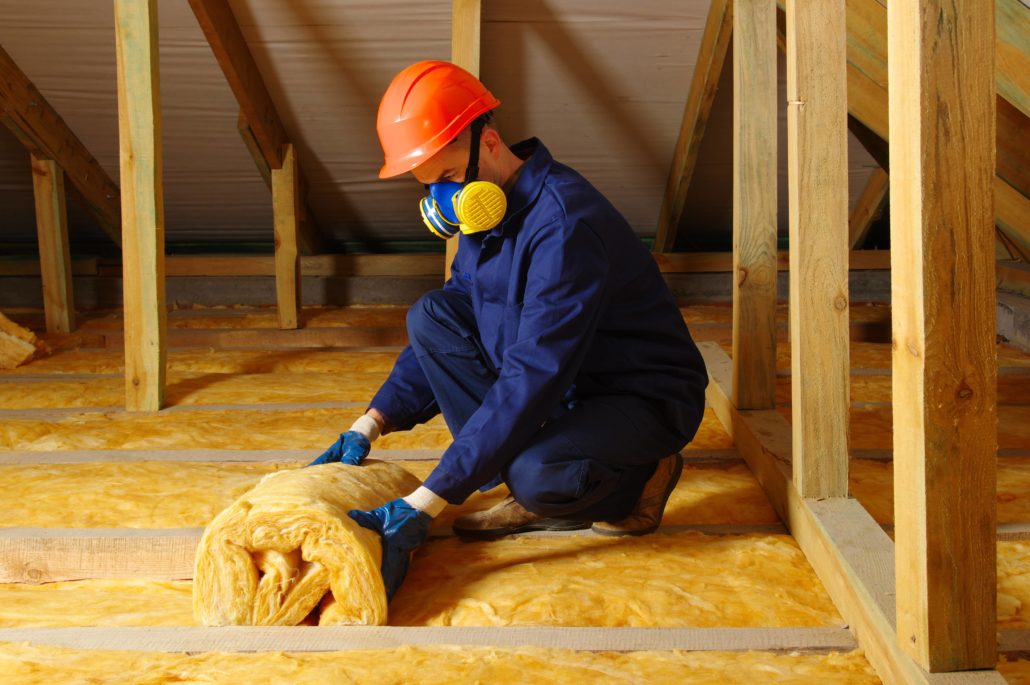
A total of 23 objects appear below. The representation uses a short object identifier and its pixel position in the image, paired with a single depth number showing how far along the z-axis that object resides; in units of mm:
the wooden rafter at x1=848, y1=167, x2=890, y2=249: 5211
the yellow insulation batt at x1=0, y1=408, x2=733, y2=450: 3021
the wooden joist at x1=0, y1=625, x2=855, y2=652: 1748
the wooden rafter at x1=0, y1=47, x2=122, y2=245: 4504
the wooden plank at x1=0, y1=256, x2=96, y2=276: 5871
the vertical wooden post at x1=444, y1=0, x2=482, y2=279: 3783
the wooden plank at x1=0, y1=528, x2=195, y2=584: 2234
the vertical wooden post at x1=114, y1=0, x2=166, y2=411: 3338
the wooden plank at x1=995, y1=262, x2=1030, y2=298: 4578
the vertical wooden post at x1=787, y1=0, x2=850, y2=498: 2008
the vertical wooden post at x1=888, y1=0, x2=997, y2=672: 1259
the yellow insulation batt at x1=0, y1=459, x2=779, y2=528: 2405
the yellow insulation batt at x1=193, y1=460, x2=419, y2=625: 1834
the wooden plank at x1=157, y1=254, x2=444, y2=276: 5848
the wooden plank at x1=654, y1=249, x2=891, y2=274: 5629
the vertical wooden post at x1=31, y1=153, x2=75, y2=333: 4961
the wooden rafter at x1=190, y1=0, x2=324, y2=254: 3961
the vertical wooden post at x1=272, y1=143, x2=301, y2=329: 5012
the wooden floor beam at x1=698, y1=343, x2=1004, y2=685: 1588
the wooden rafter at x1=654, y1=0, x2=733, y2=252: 4023
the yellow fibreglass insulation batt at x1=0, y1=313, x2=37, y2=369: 4285
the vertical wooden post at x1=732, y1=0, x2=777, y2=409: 2803
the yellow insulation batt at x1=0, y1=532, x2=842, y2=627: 1915
